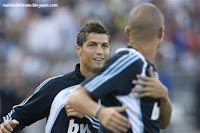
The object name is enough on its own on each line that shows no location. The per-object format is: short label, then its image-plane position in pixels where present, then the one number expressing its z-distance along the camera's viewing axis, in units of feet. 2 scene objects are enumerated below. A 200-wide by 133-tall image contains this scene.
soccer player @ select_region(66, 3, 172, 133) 24.26
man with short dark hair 34.35
